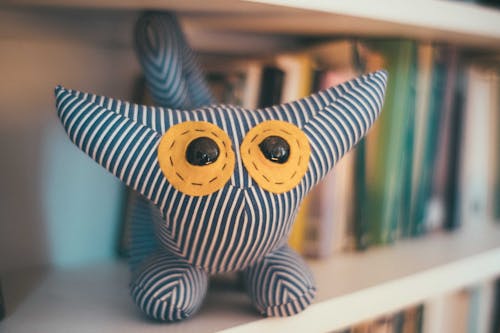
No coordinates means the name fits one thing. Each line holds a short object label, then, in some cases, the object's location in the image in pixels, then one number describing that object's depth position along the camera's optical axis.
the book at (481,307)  0.81
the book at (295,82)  0.60
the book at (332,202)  0.62
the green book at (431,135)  0.70
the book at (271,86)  0.60
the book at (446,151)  0.72
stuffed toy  0.39
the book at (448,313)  0.75
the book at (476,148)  0.77
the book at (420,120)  0.68
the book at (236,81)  0.61
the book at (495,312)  0.84
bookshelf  0.46
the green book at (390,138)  0.65
